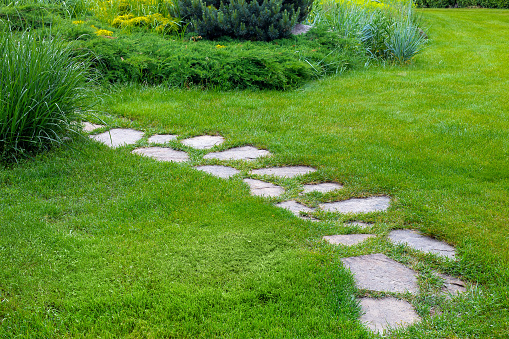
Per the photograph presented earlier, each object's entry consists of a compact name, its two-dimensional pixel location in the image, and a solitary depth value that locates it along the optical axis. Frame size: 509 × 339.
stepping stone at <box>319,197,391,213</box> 3.26
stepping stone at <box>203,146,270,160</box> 4.20
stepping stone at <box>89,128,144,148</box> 4.45
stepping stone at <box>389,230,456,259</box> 2.74
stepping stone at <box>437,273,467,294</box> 2.39
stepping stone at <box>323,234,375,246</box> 2.84
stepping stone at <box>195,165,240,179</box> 3.79
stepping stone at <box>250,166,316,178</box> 3.86
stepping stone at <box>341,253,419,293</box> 2.40
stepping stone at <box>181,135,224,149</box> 4.50
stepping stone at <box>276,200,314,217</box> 3.22
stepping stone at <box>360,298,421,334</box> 2.14
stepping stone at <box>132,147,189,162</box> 4.12
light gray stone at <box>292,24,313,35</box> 8.85
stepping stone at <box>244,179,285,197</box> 3.47
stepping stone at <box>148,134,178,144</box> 4.56
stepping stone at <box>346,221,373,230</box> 3.04
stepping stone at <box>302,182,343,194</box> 3.56
